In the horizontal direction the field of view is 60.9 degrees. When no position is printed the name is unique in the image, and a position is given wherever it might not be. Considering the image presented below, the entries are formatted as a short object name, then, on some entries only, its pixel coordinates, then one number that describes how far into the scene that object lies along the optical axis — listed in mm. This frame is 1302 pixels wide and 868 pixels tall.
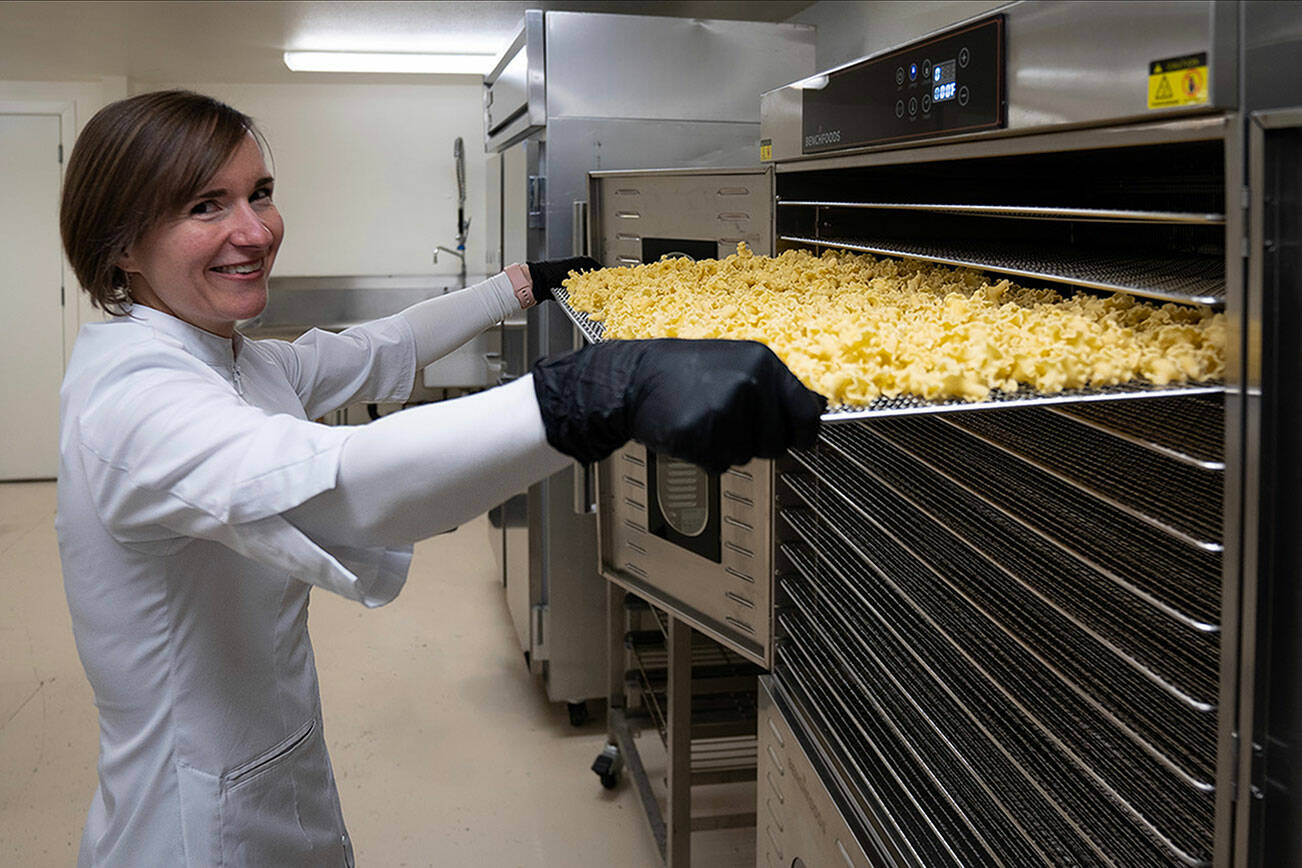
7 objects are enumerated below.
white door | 6156
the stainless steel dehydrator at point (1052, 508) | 828
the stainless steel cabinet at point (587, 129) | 3035
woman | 961
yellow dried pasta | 913
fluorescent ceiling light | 5480
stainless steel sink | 6246
